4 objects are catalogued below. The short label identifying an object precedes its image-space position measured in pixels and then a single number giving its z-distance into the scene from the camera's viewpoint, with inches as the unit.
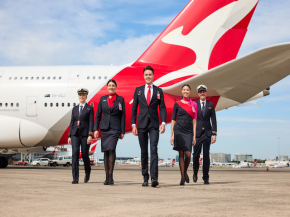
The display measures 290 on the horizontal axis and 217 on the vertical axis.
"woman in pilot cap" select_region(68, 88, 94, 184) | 266.5
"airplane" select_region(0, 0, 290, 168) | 517.7
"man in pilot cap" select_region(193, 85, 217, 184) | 267.4
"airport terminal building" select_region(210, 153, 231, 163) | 5398.6
